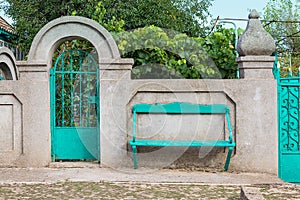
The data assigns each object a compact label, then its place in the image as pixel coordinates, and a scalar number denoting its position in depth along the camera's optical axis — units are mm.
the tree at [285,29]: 34603
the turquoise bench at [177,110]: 8023
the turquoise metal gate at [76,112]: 8586
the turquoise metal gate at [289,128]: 8219
